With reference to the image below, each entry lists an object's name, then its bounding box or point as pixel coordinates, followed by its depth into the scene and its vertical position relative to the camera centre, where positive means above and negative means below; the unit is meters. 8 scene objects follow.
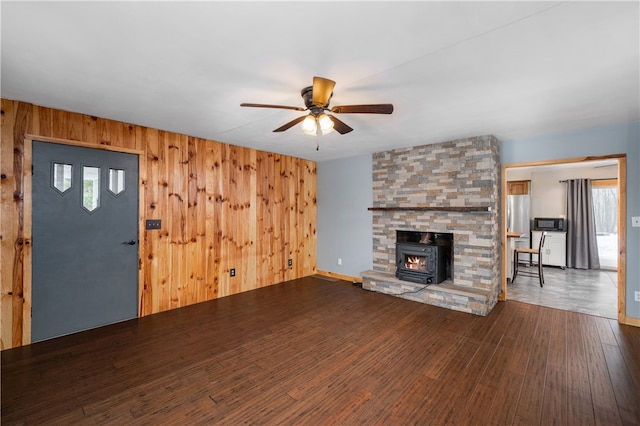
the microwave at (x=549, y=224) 6.36 -0.18
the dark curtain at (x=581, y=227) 6.07 -0.24
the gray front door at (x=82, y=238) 2.89 -0.27
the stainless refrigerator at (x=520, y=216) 6.71 +0.00
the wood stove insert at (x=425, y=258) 4.11 -0.64
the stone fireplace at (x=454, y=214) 3.81 +0.02
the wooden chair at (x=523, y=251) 5.04 -0.72
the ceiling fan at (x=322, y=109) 2.10 +0.86
